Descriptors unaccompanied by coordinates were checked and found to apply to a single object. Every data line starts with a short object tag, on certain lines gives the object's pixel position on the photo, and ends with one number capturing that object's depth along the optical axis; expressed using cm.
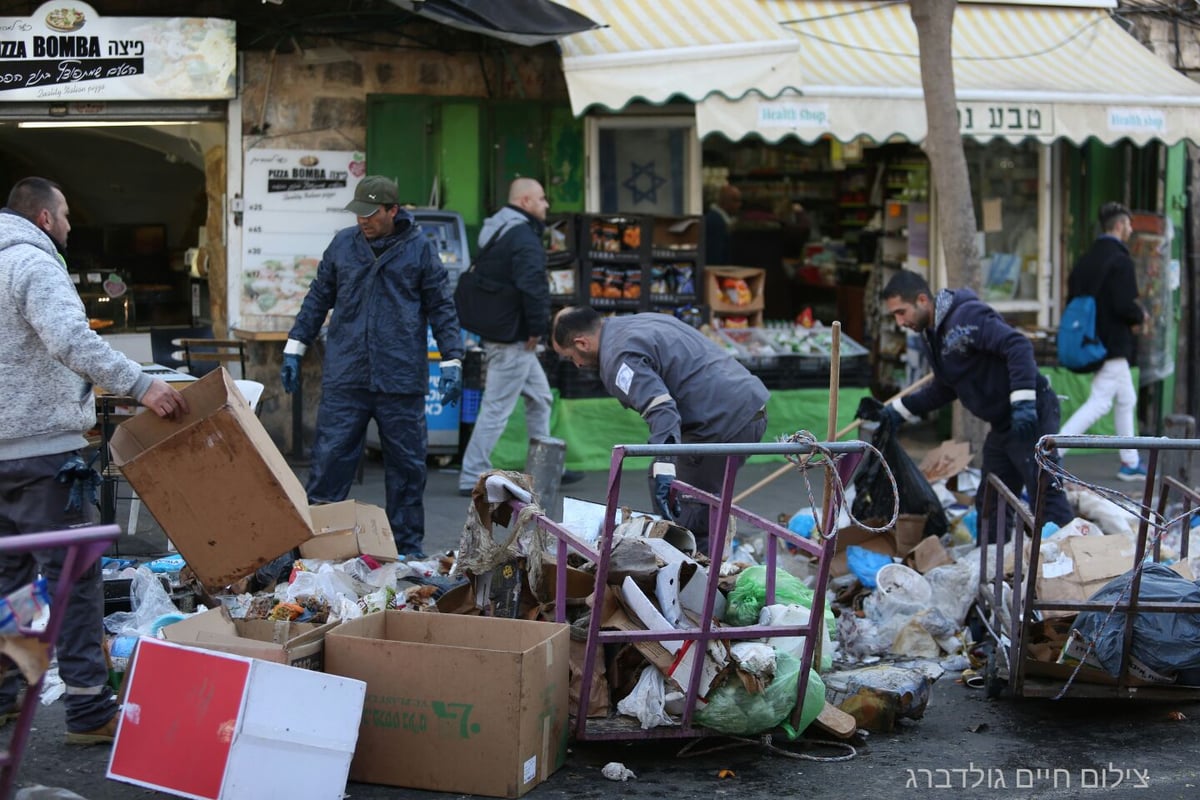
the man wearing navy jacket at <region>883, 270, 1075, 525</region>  697
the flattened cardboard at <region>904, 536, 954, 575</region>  720
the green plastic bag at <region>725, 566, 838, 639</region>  516
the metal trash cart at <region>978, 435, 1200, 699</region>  480
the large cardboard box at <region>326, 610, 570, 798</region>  442
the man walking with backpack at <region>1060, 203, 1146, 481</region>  1028
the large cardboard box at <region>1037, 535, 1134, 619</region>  562
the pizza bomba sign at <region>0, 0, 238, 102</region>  952
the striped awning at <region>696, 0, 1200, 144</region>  1002
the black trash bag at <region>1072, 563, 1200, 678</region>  510
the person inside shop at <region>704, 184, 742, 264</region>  1202
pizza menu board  1016
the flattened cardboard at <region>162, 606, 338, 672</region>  450
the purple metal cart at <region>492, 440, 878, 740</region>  457
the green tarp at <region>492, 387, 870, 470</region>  996
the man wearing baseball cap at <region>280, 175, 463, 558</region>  720
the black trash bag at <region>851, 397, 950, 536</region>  743
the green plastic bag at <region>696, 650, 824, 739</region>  477
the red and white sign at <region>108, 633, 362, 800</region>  407
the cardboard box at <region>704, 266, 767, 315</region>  1084
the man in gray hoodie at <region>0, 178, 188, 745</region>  461
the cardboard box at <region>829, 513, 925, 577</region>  735
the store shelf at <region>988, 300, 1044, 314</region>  1209
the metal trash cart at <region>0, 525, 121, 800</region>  317
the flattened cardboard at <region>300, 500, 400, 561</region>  668
